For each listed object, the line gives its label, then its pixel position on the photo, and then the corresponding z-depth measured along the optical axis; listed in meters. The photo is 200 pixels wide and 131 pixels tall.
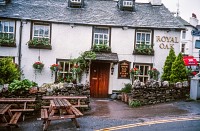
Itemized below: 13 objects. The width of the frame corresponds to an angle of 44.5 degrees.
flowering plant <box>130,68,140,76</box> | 17.18
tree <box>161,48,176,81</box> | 17.08
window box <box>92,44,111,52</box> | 17.50
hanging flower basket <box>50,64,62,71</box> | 16.78
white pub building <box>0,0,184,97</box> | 17.25
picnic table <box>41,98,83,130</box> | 8.05
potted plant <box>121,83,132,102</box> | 14.87
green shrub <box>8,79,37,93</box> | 10.76
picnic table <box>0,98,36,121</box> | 9.80
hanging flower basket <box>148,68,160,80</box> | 17.54
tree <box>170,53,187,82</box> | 15.97
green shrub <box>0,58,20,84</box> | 13.15
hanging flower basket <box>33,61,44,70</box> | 16.84
